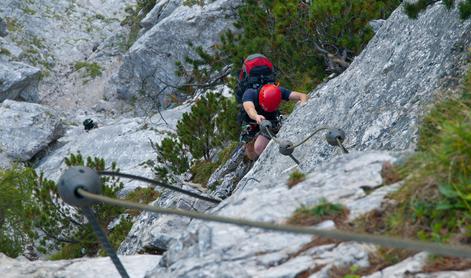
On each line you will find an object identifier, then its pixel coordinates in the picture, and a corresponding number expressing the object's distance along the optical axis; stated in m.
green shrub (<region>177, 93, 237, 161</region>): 26.83
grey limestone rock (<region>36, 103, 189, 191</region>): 40.12
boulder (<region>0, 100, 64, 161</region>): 48.53
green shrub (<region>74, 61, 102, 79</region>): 64.12
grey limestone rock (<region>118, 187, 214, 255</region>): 13.42
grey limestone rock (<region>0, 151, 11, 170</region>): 46.70
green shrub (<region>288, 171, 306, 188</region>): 7.80
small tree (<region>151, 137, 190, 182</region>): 27.83
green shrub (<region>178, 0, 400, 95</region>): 22.30
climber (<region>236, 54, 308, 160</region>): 16.97
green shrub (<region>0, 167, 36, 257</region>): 14.70
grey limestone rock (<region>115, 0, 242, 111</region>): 55.41
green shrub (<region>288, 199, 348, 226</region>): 6.79
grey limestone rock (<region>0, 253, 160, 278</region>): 9.52
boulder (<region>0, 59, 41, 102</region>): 57.32
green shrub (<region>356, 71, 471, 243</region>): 5.97
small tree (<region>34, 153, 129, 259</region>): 25.62
